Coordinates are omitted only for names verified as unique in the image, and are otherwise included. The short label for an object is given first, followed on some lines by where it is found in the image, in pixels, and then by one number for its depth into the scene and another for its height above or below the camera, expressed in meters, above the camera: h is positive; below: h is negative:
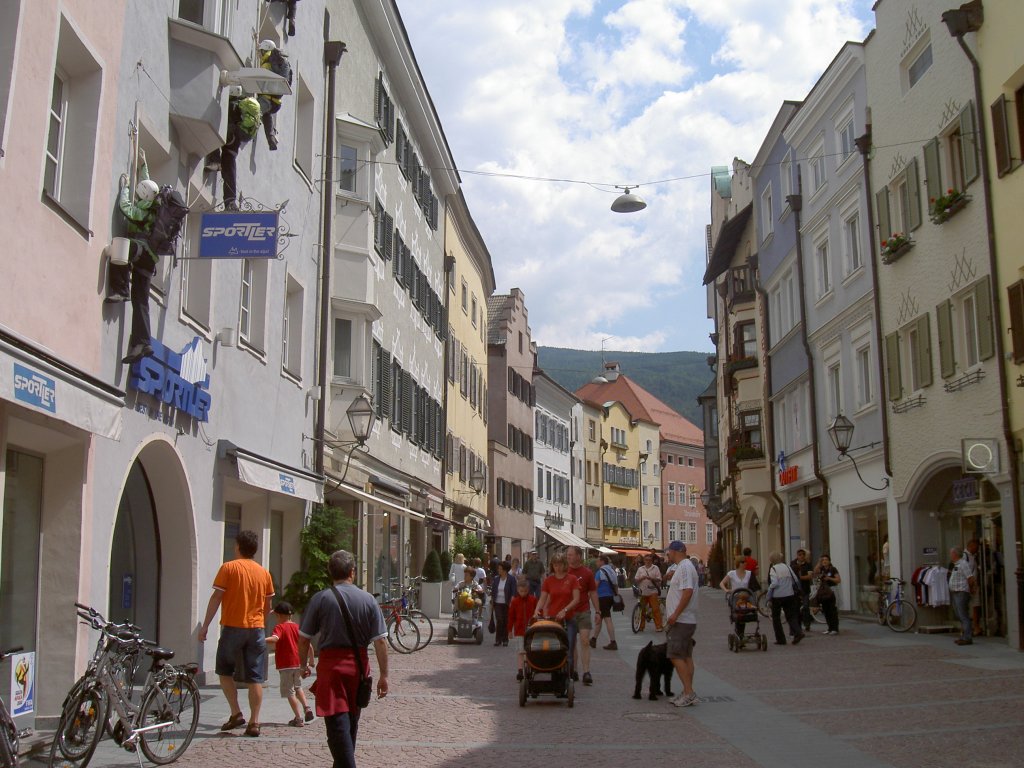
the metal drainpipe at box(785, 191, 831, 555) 30.66 +6.11
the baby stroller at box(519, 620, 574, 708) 12.94 -0.79
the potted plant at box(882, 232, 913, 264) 23.77 +7.00
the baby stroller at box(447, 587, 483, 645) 22.91 -0.56
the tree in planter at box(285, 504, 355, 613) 18.06 +0.66
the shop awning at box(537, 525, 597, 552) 65.05 +3.02
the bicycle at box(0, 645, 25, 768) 6.88 -0.90
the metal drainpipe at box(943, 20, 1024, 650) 18.62 +4.00
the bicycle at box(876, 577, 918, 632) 23.09 -0.39
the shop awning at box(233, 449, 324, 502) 15.34 +1.59
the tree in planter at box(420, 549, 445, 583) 30.12 +0.52
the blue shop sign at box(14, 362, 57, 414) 8.14 +1.41
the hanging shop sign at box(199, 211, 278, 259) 13.27 +3.98
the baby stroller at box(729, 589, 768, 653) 19.72 -0.46
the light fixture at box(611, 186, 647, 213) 25.69 +8.49
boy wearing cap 11.41 -0.71
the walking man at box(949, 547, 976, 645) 20.14 +0.05
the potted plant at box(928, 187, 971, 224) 20.92 +6.94
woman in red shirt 14.05 -0.05
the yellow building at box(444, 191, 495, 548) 38.97 +7.90
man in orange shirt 10.49 -0.35
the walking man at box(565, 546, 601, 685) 14.30 -0.24
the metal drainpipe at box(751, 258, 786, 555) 36.75 +5.46
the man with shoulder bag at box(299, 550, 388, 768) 7.32 -0.38
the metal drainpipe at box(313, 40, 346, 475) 20.98 +6.52
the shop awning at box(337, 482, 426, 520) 21.27 +1.70
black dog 13.50 -0.87
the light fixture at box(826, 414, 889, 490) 26.33 +3.51
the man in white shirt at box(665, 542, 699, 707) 12.80 -0.36
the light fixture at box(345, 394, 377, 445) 20.30 +2.94
